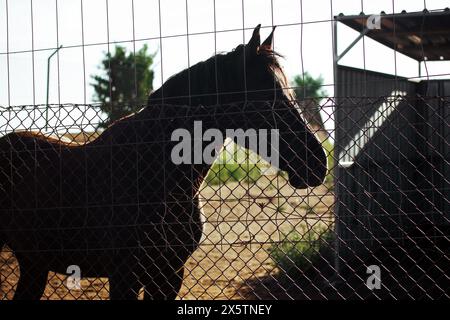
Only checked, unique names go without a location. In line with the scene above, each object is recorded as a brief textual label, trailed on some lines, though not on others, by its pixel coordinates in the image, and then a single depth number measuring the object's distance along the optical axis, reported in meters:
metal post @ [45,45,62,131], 3.67
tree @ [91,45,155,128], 22.34
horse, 3.69
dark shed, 7.71
